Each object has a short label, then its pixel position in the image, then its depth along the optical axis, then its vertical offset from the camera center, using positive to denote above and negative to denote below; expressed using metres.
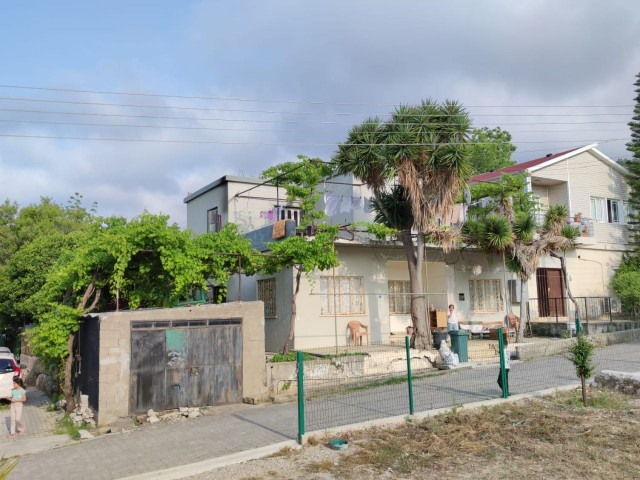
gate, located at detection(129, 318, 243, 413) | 12.20 -1.15
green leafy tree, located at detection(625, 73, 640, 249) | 28.11 +6.24
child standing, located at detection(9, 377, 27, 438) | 11.52 -1.86
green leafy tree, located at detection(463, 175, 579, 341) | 19.41 +2.40
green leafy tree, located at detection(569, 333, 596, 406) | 10.65 -1.08
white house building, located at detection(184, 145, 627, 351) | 19.17 +1.65
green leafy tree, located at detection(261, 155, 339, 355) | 15.49 +2.04
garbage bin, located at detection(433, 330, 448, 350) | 17.97 -1.01
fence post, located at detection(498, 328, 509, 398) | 11.38 -1.40
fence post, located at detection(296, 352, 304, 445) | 8.87 -1.46
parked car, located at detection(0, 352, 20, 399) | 15.71 -1.58
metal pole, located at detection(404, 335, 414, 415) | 10.20 -1.67
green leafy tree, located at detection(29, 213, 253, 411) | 12.95 +1.00
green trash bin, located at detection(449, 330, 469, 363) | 16.75 -1.13
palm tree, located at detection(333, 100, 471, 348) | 17.50 +4.51
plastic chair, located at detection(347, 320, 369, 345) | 19.22 -0.77
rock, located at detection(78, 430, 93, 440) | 10.77 -2.30
